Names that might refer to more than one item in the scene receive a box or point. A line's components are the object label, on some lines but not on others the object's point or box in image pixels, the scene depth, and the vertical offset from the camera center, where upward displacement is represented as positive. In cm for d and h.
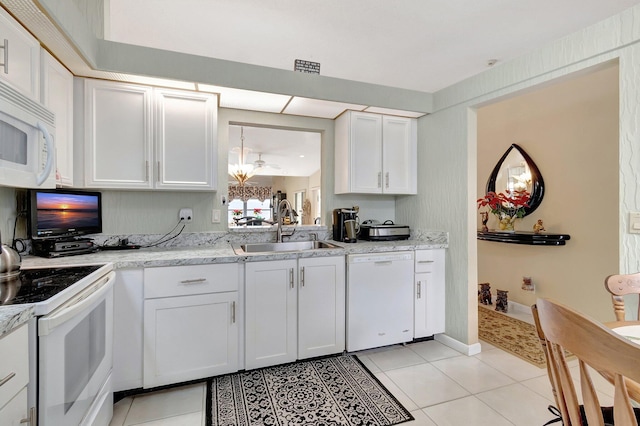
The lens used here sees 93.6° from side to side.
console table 310 -28
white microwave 116 +30
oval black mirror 341 +44
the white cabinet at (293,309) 219 -74
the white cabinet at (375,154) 289 +58
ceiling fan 668 +113
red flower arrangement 343 +11
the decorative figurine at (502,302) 364 -110
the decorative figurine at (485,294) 382 -104
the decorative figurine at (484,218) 396 -8
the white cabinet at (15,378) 89 -52
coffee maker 288 -12
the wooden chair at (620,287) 147 -37
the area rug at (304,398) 177 -121
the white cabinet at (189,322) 195 -74
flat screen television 187 -1
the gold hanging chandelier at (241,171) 580 +81
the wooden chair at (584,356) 68 -35
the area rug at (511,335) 255 -120
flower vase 354 -12
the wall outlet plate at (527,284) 350 -84
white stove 106 -54
